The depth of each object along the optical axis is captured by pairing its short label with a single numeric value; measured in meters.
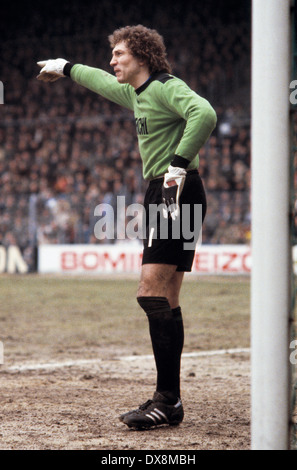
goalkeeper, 8.73
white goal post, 6.29
